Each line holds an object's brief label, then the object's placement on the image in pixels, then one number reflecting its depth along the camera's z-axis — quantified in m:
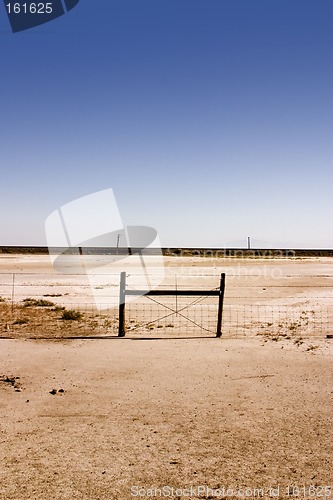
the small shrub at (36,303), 19.37
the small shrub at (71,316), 15.55
